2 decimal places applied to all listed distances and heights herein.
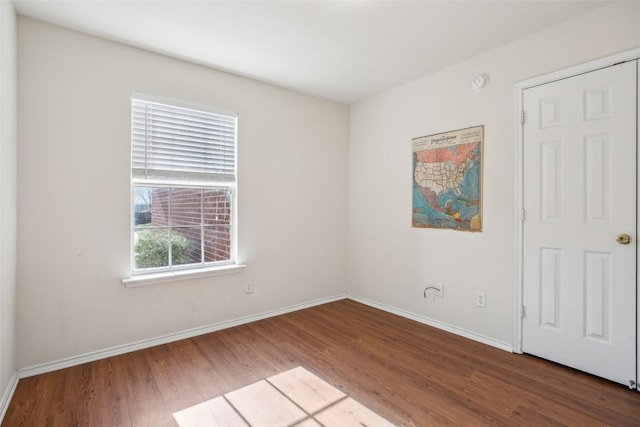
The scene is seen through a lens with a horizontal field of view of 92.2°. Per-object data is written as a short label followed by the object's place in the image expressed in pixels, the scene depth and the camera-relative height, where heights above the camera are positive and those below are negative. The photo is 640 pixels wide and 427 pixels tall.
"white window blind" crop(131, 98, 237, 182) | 2.68 +0.65
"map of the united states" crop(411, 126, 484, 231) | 2.84 +0.34
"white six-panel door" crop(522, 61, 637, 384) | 2.06 -0.05
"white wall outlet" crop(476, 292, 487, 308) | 2.79 -0.78
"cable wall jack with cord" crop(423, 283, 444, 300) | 3.12 -0.79
